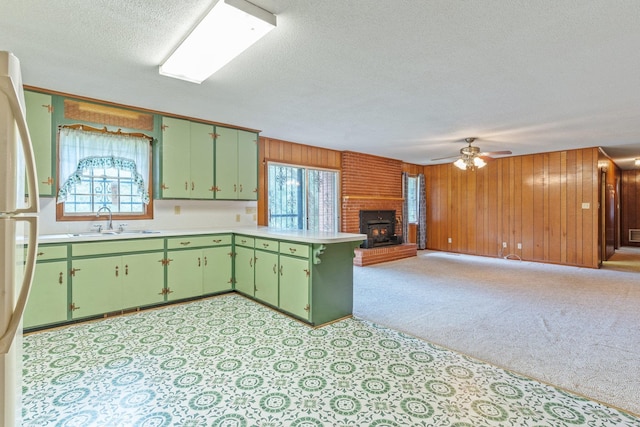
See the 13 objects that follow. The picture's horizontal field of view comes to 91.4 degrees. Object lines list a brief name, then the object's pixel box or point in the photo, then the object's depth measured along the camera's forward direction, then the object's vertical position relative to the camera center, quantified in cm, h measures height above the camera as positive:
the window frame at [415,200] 889 +38
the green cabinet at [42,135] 315 +82
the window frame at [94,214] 338 +1
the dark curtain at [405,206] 827 +18
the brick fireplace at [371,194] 684 +48
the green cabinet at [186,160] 404 +74
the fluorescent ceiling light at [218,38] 192 +125
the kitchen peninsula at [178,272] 307 -64
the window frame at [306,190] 552 +47
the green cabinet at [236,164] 450 +75
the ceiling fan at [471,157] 524 +95
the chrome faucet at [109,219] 374 -5
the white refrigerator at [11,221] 102 -2
